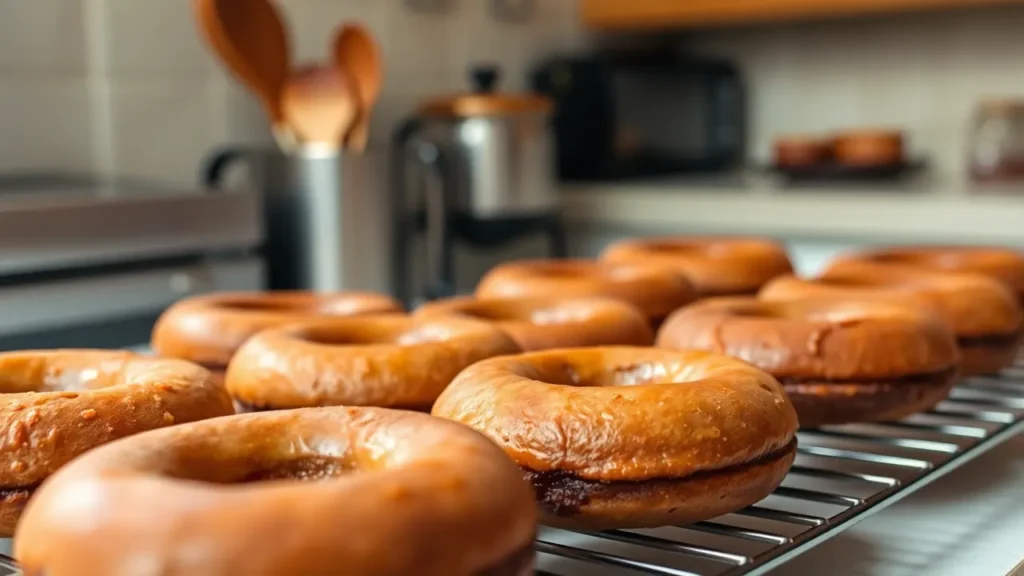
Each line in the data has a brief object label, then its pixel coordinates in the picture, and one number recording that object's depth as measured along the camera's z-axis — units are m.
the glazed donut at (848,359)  0.59
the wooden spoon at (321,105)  0.97
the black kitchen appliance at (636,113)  1.35
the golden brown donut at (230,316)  0.63
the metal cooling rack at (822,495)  0.49
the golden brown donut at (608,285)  0.68
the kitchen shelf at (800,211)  1.11
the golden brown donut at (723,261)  0.74
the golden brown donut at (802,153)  1.31
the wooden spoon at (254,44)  0.94
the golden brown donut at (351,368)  0.56
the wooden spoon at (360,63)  1.00
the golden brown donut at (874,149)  1.28
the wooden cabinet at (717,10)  1.27
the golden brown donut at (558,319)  0.61
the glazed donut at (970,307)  0.65
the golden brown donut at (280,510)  0.36
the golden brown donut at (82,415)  0.50
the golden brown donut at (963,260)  0.73
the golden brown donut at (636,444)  0.51
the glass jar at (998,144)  1.26
